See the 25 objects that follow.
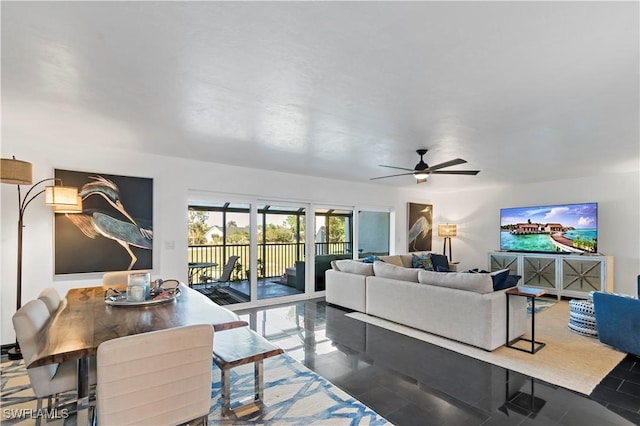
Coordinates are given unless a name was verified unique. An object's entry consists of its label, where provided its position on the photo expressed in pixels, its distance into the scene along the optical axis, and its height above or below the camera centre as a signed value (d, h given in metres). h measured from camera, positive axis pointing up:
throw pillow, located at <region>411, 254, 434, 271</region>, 6.45 -0.98
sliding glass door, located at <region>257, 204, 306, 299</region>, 5.74 -0.69
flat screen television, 6.01 -0.27
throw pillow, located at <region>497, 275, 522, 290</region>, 3.85 -0.83
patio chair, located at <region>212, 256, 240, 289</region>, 5.36 -1.00
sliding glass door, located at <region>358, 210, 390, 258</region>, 7.13 -0.44
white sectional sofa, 3.52 -1.12
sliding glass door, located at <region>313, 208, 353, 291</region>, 6.47 -0.52
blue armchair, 3.17 -1.11
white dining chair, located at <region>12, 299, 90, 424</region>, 1.78 -0.95
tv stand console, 5.73 -1.10
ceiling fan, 4.01 +0.58
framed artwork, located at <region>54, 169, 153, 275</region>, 3.90 -0.17
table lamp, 8.08 -0.42
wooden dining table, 1.54 -0.67
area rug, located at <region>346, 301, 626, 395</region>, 2.84 -1.49
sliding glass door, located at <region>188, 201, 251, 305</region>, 5.06 -0.62
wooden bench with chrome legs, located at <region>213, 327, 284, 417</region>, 2.23 -1.03
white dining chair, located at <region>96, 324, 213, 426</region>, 1.42 -0.79
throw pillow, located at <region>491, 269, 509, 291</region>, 3.67 -0.74
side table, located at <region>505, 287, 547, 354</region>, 3.43 -0.88
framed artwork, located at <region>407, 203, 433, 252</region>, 8.01 -0.30
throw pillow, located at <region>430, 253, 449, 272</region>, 6.37 -0.97
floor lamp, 2.84 +0.21
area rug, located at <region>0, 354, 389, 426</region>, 2.25 -1.48
